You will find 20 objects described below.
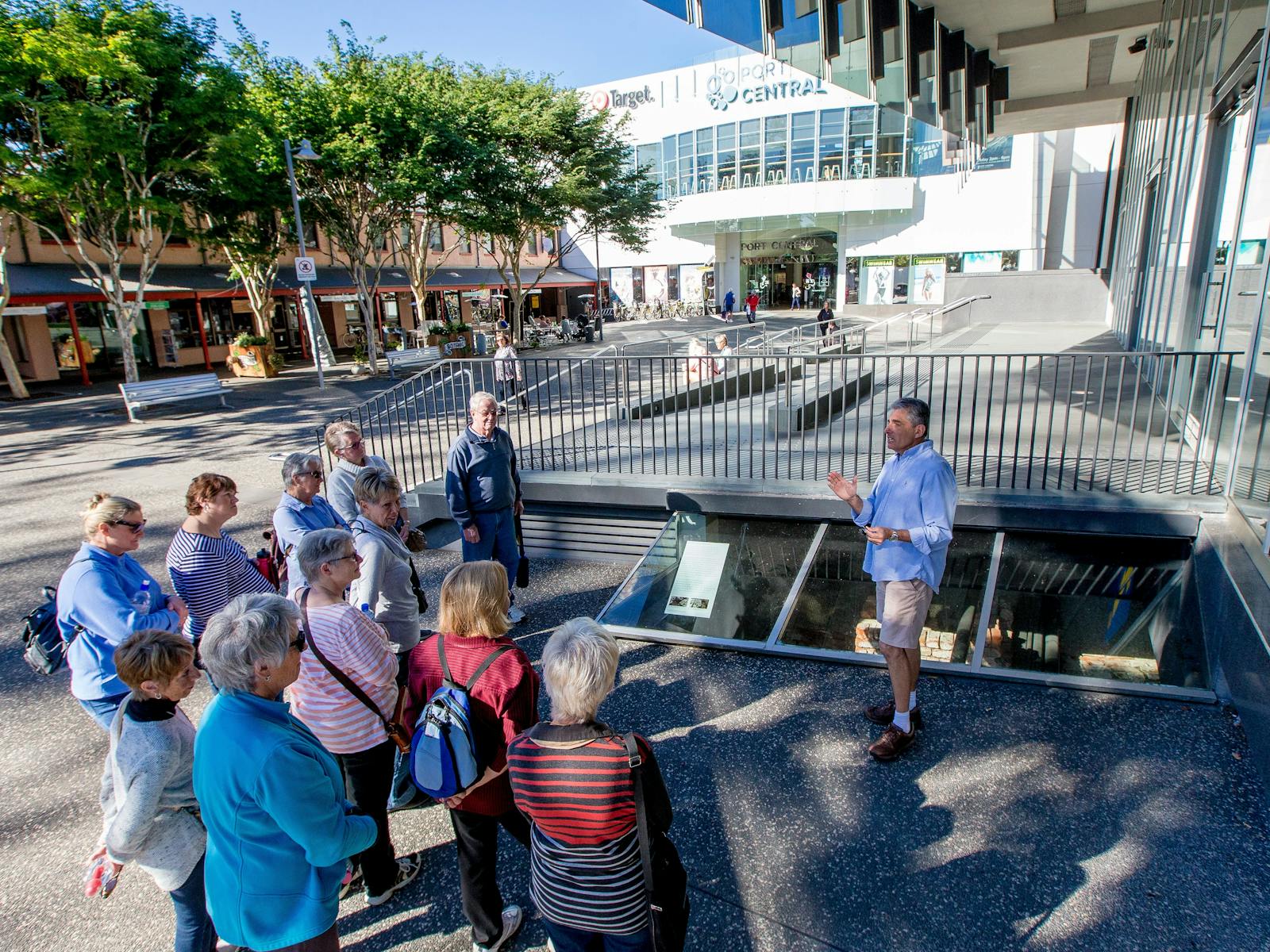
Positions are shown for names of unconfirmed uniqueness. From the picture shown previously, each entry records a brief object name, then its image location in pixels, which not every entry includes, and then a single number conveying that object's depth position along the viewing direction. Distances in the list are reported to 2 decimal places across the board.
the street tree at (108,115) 15.27
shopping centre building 33.28
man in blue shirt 3.58
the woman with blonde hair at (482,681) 2.44
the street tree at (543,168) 25.11
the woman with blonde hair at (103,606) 3.08
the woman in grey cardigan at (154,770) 2.24
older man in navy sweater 5.17
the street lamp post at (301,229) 19.48
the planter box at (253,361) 24.78
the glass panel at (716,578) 5.47
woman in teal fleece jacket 2.03
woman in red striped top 2.02
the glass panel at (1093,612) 4.62
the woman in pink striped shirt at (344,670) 2.74
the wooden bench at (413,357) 23.72
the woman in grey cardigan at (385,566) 3.54
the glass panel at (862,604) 5.05
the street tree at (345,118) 20.84
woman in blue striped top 3.63
